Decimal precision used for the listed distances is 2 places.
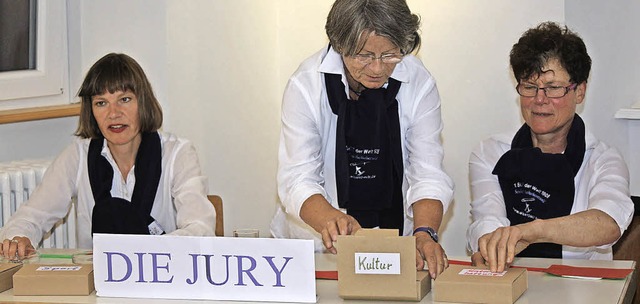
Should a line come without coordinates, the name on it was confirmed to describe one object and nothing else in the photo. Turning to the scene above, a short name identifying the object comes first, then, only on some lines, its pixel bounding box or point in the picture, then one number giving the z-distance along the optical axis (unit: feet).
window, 12.44
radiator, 11.74
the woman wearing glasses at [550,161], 9.77
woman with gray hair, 8.83
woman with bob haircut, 10.41
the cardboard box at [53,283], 8.14
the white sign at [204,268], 7.63
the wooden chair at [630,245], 9.73
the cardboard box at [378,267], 7.52
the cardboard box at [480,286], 7.43
